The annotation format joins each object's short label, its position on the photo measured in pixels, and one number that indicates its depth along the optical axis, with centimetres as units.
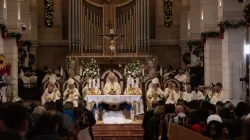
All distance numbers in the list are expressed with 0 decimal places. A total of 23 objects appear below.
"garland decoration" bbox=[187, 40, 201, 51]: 2800
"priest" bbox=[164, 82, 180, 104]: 2314
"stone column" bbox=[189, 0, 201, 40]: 2827
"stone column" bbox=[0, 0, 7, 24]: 2011
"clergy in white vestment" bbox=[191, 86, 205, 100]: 2236
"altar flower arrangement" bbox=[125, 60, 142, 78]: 2486
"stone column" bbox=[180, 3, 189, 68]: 3102
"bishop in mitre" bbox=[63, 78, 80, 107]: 2302
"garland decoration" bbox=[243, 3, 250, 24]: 1662
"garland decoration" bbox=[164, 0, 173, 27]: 3231
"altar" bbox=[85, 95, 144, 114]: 2294
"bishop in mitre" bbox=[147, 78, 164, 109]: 2386
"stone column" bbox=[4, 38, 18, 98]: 2342
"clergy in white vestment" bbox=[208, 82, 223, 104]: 1961
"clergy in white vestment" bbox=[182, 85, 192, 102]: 2262
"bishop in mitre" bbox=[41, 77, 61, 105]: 2289
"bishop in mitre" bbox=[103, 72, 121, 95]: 2363
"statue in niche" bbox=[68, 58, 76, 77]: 2828
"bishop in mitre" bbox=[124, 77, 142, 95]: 2388
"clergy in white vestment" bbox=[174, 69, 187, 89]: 2644
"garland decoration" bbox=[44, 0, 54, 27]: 3200
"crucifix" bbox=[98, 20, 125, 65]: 2662
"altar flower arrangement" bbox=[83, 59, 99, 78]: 2456
